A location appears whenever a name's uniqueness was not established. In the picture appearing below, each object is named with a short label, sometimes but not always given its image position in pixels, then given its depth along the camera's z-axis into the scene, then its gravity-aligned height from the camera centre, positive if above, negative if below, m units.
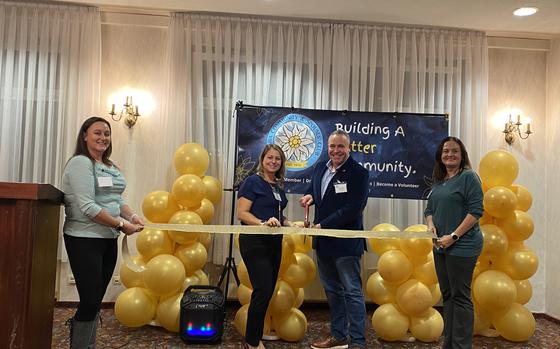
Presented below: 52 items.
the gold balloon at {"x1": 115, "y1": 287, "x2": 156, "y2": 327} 3.48 -0.96
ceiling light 4.01 +1.68
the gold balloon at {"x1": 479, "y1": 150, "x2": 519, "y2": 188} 3.79 +0.22
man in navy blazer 3.12 -0.36
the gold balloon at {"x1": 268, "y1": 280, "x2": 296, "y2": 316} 3.35 -0.83
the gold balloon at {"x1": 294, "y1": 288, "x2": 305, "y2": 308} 3.59 -0.87
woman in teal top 2.71 -0.25
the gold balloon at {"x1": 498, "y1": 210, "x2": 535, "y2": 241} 3.71 -0.25
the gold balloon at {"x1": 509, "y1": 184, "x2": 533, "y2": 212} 3.87 -0.01
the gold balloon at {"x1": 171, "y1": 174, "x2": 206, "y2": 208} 3.67 -0.04
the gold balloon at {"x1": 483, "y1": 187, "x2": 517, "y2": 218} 3.62 -0.05
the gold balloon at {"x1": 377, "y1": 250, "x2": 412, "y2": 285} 3.48 -0.58
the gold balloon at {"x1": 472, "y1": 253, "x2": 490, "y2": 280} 3.73 -0.58
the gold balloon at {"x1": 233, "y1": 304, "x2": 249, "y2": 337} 3.41 -1.01
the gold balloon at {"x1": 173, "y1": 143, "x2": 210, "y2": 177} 3.90 +0.23
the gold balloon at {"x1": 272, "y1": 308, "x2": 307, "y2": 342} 3.42 -1.05
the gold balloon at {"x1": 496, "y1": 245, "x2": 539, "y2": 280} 3.66 -0.55
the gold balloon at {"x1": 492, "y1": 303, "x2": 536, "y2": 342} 3.63 -1.04
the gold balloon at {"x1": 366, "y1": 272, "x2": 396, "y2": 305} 3.63 -0.81
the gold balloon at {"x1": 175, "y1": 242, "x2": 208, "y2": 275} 3.69 -0.57
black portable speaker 3.35 -0.99
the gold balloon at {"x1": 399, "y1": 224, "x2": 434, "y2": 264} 3.54 -0.43
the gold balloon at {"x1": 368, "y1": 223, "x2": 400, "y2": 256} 3.70 -0.43
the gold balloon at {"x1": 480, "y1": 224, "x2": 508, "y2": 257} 3.62 -0.37
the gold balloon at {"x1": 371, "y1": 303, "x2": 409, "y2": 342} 3.47 -1.01
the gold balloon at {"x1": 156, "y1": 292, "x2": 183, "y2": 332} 3.52 -0.99
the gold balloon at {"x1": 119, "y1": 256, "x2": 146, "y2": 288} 3.68 -0.76
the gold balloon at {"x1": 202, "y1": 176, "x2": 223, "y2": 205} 4.01 -0.02
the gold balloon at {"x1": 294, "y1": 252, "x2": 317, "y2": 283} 3.56 -0.60
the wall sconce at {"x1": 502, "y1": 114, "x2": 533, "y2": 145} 4.69 +0.69
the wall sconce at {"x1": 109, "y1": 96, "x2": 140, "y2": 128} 4.37 +0.68
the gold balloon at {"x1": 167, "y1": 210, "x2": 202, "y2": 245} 3.60 -0.29
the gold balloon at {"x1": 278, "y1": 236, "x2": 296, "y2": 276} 3.45 -0.51
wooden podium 1.90 -0.34
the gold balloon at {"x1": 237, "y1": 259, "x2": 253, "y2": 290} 3.49 -0.68
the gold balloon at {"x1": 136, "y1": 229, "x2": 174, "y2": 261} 3.62 -0.47
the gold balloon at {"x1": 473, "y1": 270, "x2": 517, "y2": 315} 3.52 -0.75
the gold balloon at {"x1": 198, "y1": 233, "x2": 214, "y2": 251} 3.95 -0.47
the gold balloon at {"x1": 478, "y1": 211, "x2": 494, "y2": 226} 3.81 -0.21
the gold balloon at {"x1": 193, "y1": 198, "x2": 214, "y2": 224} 3.86 -0.21
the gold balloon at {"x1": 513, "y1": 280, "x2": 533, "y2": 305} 3.79 -0.80
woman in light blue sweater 2.32 -0.20
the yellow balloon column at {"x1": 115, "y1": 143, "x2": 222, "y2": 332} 3.48 -0.55
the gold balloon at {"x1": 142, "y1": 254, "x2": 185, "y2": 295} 3.42 -0.69
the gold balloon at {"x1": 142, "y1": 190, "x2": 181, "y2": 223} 3.74 -0.18
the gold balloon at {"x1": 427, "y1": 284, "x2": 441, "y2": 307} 3.58 -0.79
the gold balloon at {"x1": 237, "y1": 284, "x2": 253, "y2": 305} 3.51 -0.84
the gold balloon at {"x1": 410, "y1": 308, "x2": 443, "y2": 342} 3.53 -1.05
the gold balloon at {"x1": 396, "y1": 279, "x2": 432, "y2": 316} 3.43 -0.80
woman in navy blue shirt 2.91 -0.31
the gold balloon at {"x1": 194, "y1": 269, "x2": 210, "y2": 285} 3.81 -0.77
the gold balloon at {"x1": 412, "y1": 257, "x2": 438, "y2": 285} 3.59 -0.64
